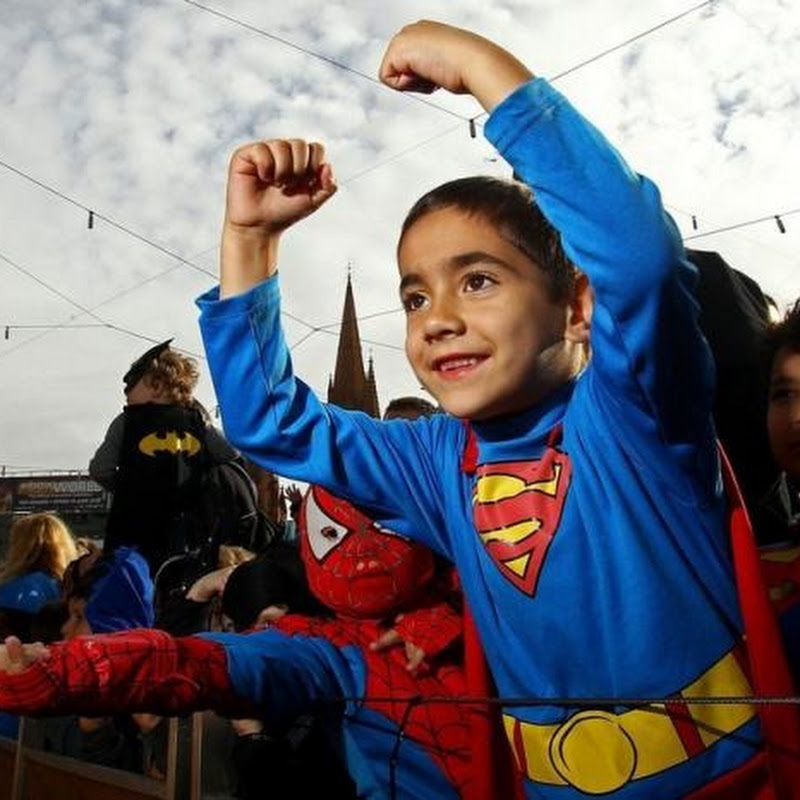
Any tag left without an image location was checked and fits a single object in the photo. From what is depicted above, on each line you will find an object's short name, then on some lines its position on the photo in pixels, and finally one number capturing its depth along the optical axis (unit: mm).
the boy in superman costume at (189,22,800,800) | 706
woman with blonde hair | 3197
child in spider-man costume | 891
